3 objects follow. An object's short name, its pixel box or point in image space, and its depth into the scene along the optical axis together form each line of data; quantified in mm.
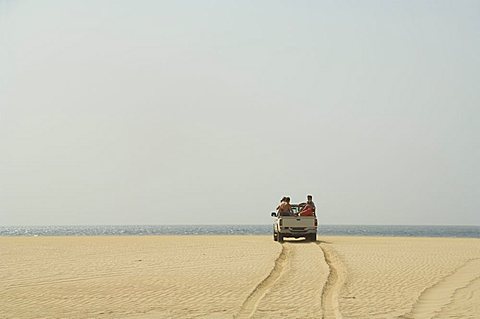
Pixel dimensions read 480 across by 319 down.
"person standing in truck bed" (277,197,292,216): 32188
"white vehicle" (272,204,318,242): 31422
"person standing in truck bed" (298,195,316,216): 31672
